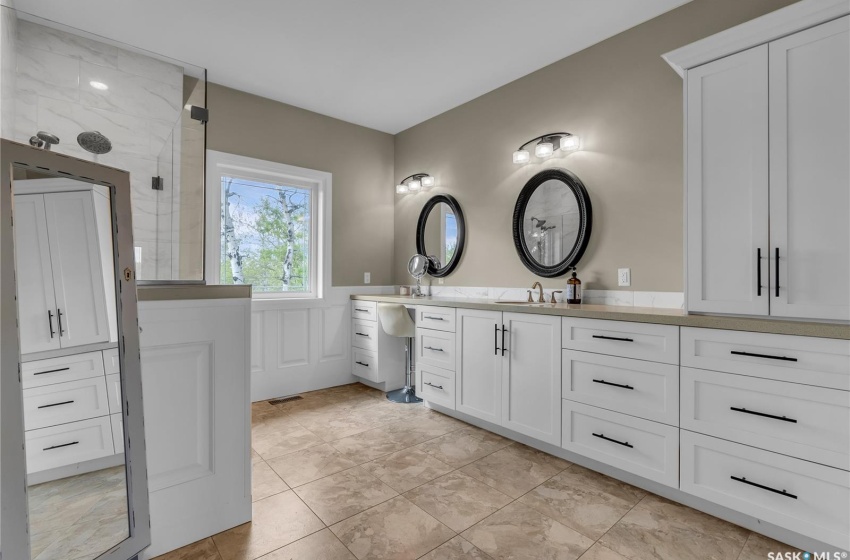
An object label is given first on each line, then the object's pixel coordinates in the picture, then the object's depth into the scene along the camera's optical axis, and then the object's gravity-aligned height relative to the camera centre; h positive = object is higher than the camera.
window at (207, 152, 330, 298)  3.50 +0.45
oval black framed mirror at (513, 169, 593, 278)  2.86 +0.33
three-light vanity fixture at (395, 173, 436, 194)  4.08 +0.91
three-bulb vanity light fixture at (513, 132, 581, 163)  2.88 +0.91
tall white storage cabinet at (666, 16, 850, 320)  1.58 +0.36
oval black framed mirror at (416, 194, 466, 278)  3.80 +0.35
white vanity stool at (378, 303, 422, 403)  3.36 -0.44
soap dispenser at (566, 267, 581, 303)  2.74 -0.18
